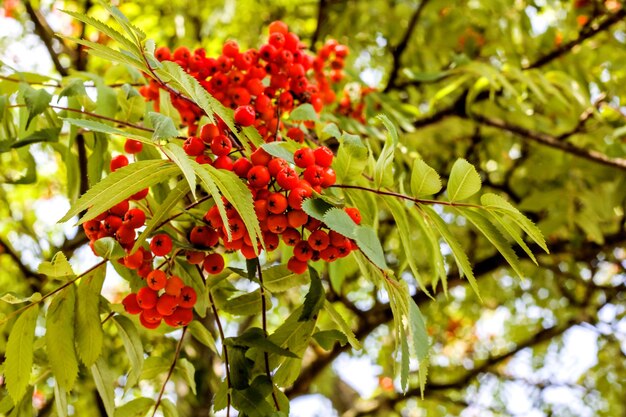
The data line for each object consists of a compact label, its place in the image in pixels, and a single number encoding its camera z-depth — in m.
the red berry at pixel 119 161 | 0.64
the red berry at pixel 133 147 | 0.67
